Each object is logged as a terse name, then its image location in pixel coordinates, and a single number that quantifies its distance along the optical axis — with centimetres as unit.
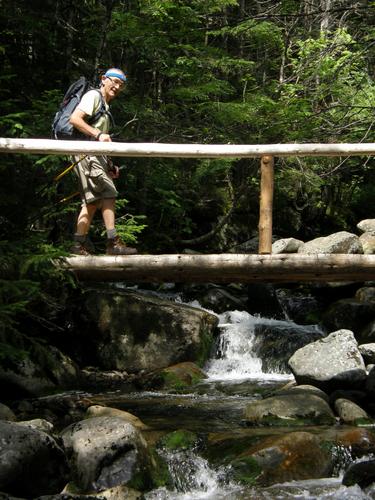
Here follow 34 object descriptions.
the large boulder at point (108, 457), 581
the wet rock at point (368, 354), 999
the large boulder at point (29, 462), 530
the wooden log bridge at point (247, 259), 716
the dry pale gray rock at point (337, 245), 1348
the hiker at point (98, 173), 689
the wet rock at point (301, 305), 1402
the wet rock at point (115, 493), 548
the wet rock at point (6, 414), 667
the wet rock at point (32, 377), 819
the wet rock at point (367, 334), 1190
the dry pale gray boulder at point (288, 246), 1431
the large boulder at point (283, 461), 608
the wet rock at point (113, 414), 700
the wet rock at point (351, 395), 853
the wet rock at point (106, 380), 965
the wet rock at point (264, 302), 1411
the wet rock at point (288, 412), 756
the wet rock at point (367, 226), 1564
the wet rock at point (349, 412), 779
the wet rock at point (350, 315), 1262
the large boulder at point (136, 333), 1077
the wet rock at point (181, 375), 981
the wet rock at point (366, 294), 1328
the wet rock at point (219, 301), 1379
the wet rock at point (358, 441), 664
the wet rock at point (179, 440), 664
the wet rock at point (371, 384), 873
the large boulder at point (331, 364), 879
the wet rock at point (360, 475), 592
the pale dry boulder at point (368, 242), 1435
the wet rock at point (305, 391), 833
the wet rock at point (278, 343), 1138
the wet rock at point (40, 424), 635
